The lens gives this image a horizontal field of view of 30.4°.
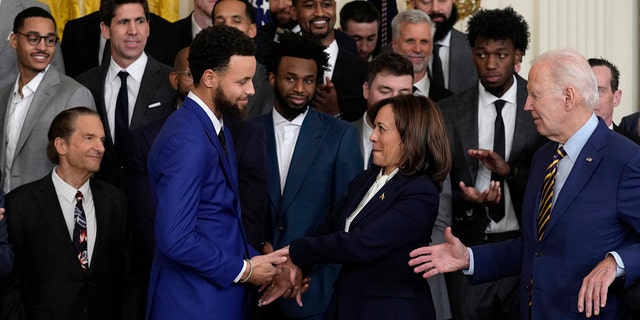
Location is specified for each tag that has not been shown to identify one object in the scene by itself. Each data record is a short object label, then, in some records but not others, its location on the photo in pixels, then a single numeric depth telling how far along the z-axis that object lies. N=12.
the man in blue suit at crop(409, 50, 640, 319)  4.17
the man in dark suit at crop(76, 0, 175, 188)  6.18
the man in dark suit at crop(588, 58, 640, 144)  6.09
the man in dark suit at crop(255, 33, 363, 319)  5.48
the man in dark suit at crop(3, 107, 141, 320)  5.54
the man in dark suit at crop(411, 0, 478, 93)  6.98
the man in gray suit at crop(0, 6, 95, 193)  6.12
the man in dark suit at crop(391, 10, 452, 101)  6.68
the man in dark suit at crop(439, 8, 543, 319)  5.79
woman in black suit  4.44
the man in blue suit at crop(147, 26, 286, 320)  4.16
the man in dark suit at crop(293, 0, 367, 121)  6.41
